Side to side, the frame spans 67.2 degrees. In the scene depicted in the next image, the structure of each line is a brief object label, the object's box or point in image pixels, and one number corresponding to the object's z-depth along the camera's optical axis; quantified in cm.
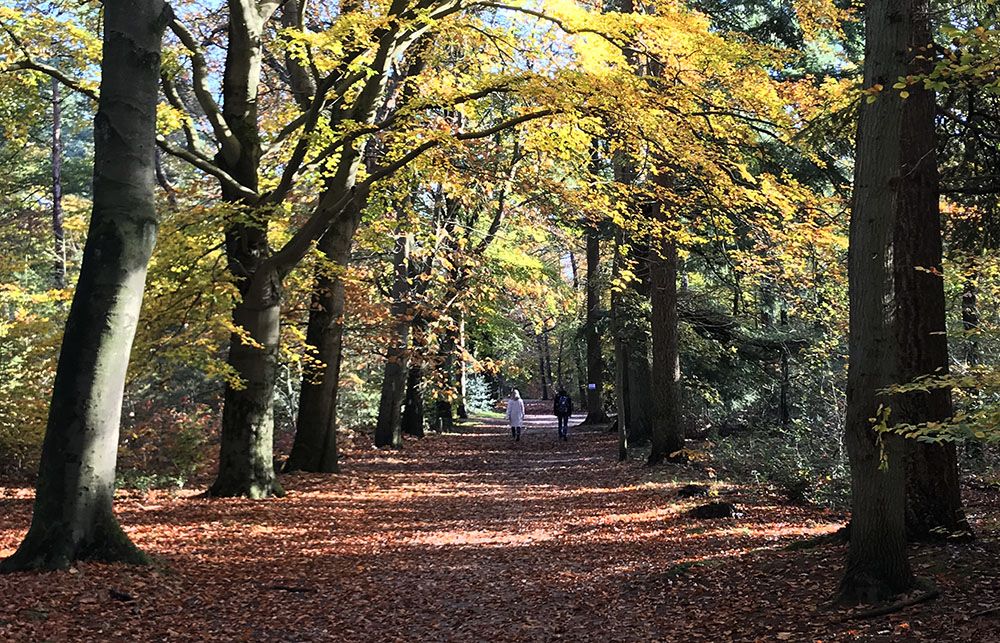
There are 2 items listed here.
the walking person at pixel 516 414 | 2569
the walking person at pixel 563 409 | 2431
